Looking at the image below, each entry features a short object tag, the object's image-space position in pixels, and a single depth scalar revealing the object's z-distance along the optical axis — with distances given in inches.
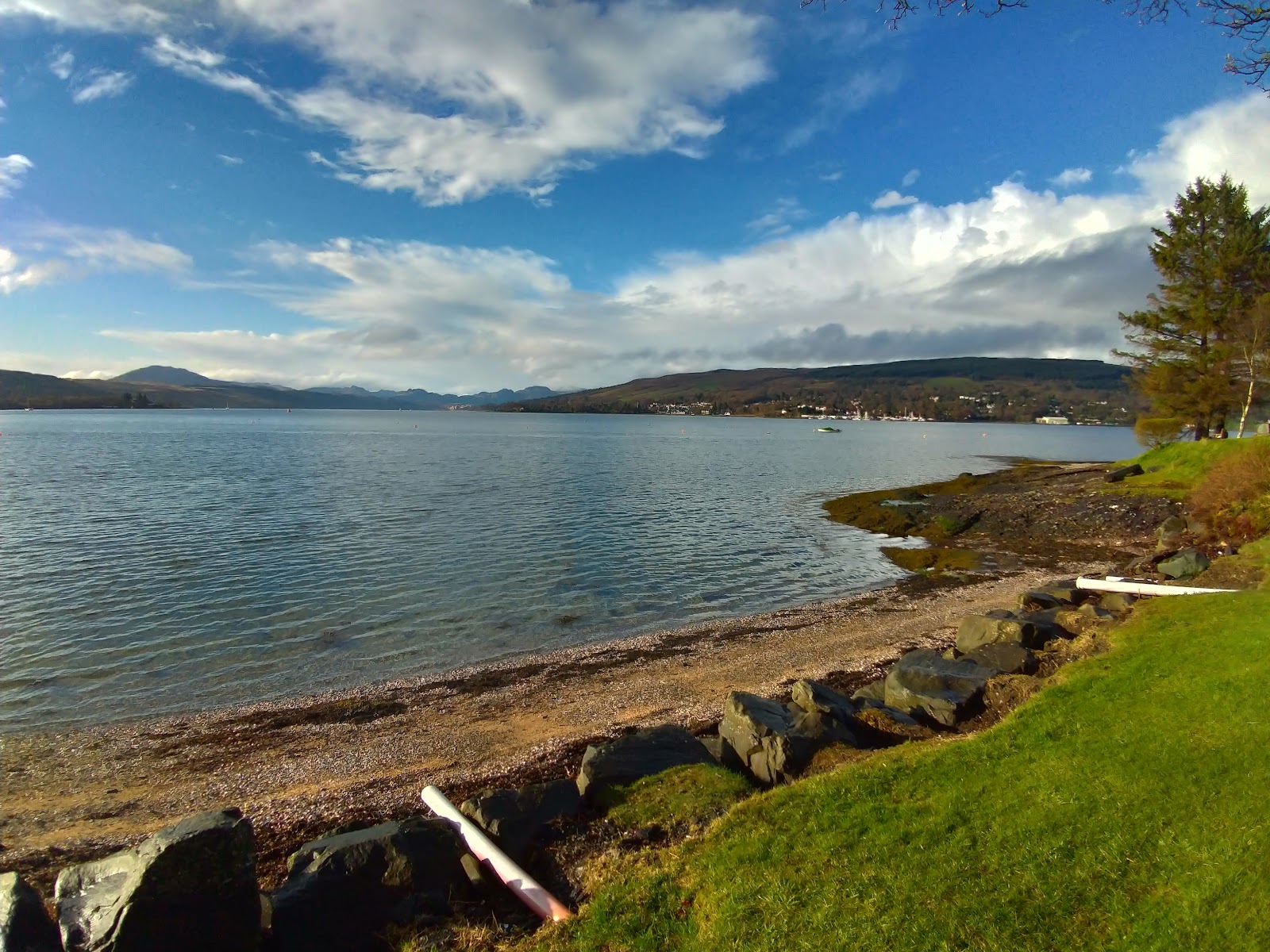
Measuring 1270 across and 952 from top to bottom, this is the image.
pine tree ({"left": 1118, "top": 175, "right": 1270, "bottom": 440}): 1886.1
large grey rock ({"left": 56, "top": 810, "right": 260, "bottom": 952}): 252.5
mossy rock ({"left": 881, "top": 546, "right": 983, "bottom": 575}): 1218.4
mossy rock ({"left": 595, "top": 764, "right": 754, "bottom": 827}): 349.1
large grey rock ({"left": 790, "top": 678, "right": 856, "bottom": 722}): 461.1
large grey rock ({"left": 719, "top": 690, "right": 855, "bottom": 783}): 395.2
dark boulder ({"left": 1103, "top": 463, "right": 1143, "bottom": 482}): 1865.2
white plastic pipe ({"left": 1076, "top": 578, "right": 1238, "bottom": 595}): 724.2
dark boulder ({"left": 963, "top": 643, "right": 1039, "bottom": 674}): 557.9
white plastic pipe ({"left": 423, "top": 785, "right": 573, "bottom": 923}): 284.2
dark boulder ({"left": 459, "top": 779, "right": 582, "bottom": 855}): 336.5
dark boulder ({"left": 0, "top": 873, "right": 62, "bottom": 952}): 243.3
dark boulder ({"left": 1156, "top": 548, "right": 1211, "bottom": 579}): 839.1
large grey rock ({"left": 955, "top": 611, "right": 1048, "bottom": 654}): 624.1
